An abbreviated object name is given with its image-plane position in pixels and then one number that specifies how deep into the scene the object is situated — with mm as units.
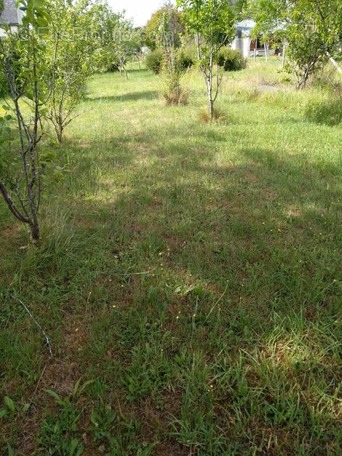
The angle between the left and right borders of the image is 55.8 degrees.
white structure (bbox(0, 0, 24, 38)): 25364
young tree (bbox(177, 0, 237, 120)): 6102
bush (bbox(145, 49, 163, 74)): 18025
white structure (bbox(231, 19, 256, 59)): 29766
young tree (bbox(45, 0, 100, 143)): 5234
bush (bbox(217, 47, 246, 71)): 16625
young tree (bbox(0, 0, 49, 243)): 1910
